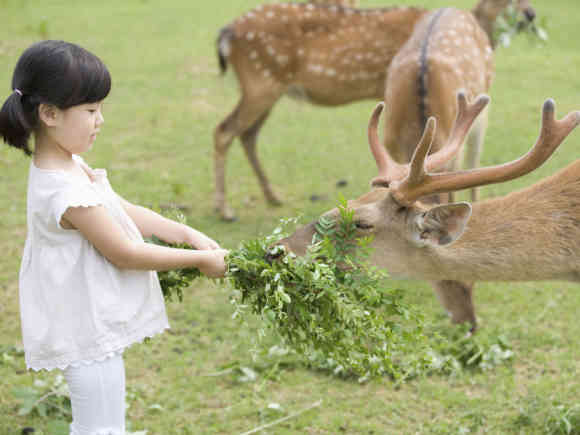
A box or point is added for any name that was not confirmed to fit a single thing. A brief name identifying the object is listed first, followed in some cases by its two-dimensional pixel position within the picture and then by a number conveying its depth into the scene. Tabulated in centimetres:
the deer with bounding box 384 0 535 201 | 422
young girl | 190
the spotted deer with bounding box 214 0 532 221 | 552
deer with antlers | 266
